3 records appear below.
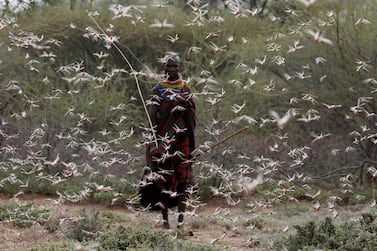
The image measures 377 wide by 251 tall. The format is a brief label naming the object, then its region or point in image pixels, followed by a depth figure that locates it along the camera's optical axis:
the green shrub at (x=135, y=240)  13.62
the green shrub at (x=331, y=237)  13.56
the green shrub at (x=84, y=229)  15.91
